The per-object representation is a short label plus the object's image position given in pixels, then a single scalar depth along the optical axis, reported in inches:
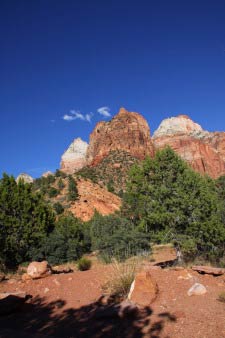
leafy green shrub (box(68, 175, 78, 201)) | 1844.2
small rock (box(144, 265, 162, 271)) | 373.4
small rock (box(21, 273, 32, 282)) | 381.4
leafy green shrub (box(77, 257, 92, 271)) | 495.8
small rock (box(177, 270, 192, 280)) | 317.9
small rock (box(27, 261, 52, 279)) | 381.7
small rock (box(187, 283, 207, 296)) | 270.2
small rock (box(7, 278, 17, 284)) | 395.0
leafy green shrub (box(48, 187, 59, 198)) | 1911.9
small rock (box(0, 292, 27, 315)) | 280.8
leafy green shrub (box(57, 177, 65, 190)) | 2054.6
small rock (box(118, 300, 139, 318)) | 232.4
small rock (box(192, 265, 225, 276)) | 341.4
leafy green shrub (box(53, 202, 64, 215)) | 1602.6
